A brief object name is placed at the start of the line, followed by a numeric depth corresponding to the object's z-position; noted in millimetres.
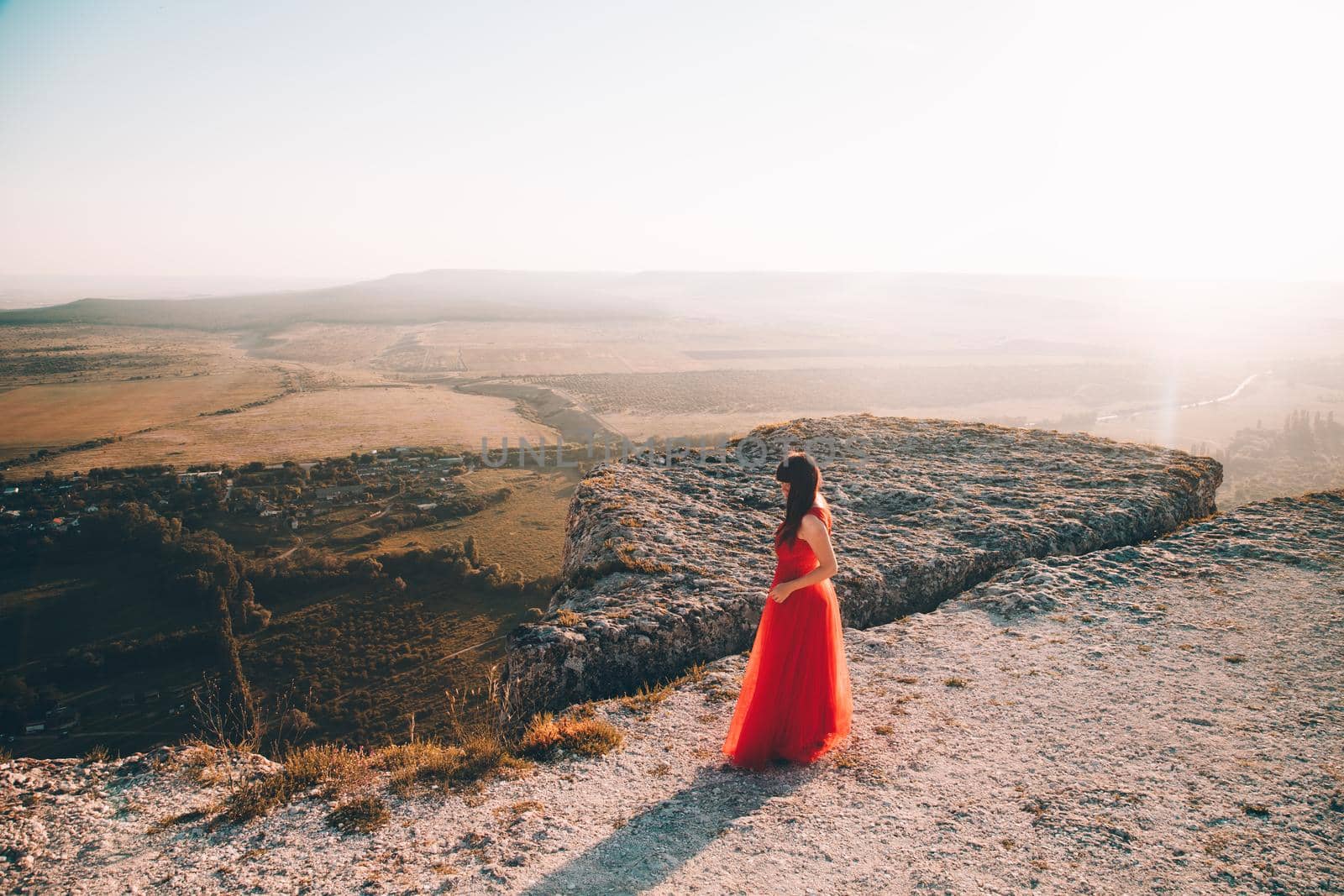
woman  5047
